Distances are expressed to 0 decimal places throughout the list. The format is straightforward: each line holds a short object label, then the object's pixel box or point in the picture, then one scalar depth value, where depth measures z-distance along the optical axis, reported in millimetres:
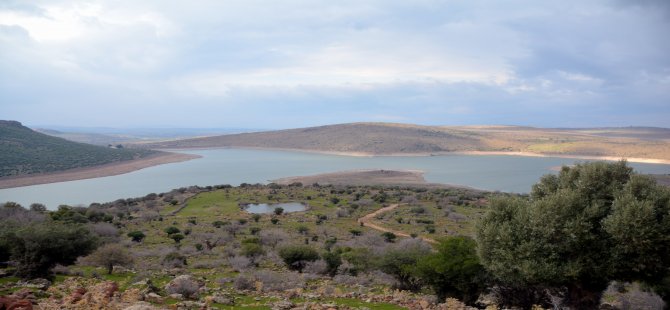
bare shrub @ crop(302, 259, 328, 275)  17422
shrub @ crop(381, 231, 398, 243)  25270
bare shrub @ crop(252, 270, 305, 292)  13727
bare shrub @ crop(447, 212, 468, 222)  34078
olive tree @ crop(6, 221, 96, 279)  13722
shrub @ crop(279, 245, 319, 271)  18234
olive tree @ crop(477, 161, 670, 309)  10031
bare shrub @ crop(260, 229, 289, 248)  24281
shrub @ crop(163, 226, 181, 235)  27034
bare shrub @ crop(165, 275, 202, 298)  11789
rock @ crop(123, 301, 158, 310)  8229
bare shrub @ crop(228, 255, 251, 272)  17578
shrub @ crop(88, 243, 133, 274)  16062
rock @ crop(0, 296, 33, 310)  7855
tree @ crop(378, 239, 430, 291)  15062
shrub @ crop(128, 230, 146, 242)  25062
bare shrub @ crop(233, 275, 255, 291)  13523
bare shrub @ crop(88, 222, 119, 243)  24453
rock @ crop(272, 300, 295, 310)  10570
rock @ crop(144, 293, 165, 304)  10584
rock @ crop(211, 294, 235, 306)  11195
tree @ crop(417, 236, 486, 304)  12500
